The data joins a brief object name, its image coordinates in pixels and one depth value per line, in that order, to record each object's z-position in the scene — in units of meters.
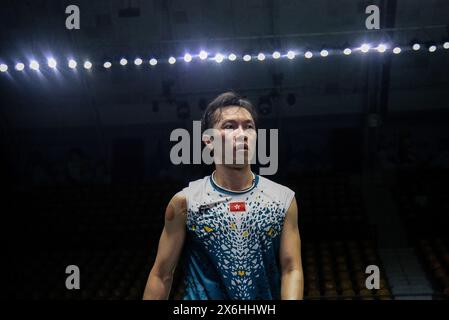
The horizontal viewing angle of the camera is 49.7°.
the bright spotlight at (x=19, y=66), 11.91
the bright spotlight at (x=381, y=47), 11.30
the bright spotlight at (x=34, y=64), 11.94
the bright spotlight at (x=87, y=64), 11.89
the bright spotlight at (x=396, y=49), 11.33
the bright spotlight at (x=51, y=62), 11.86
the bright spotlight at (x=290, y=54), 11.80
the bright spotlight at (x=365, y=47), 11.30
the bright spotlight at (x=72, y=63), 11.90
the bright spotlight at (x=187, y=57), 12.04
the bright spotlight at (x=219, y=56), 11.89
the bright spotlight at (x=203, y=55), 11.91
